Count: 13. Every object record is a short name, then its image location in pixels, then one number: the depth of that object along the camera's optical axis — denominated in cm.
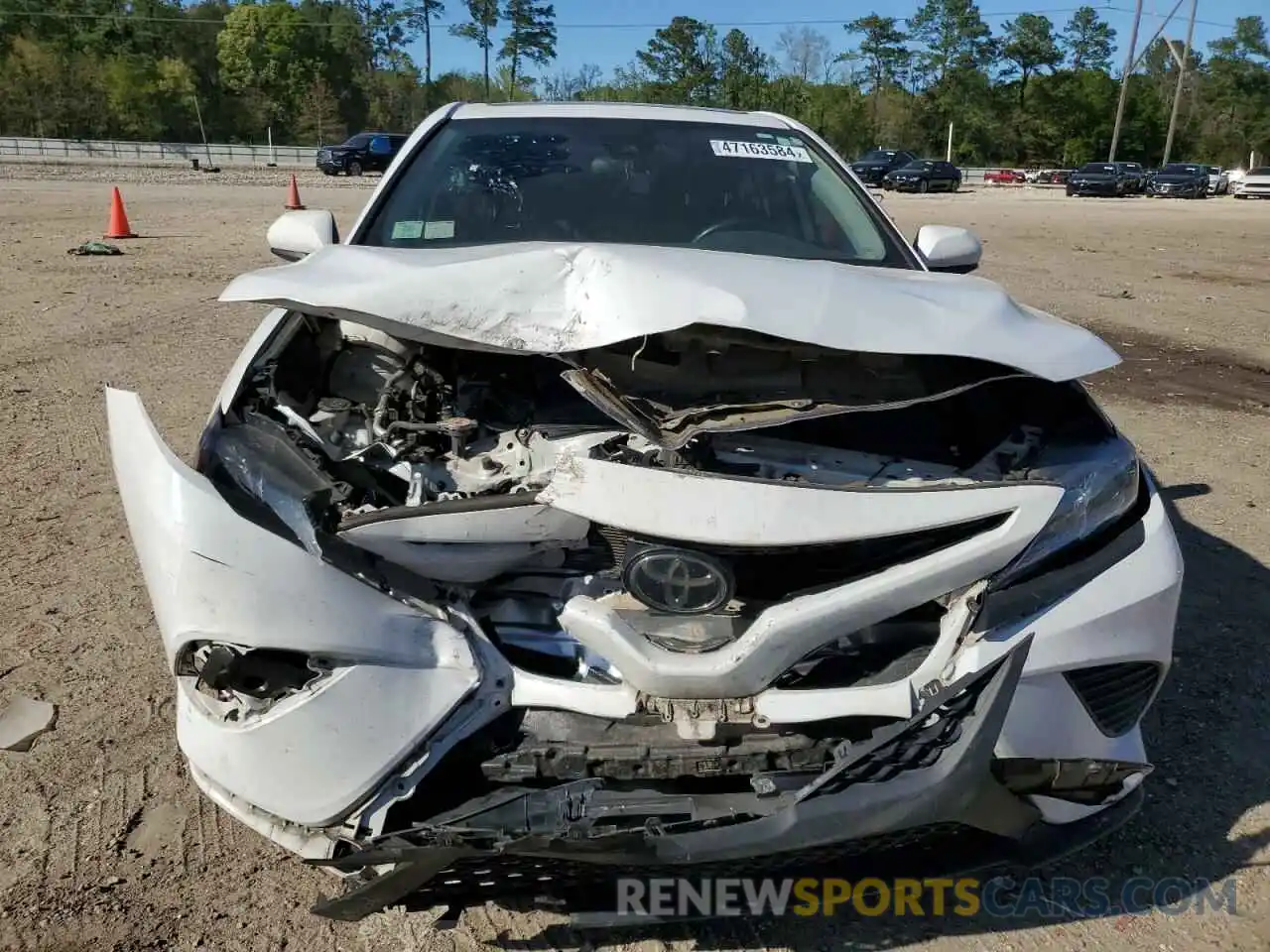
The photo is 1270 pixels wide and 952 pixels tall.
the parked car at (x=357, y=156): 3275
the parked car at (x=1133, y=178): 3862
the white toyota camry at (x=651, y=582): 175
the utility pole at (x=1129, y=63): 4806
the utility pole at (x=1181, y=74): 4924
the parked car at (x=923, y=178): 3581
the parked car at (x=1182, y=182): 3794
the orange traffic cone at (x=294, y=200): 1823
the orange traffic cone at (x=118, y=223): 1289
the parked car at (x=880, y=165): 3706
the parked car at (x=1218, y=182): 4078
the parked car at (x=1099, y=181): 3753
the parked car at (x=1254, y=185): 3728
